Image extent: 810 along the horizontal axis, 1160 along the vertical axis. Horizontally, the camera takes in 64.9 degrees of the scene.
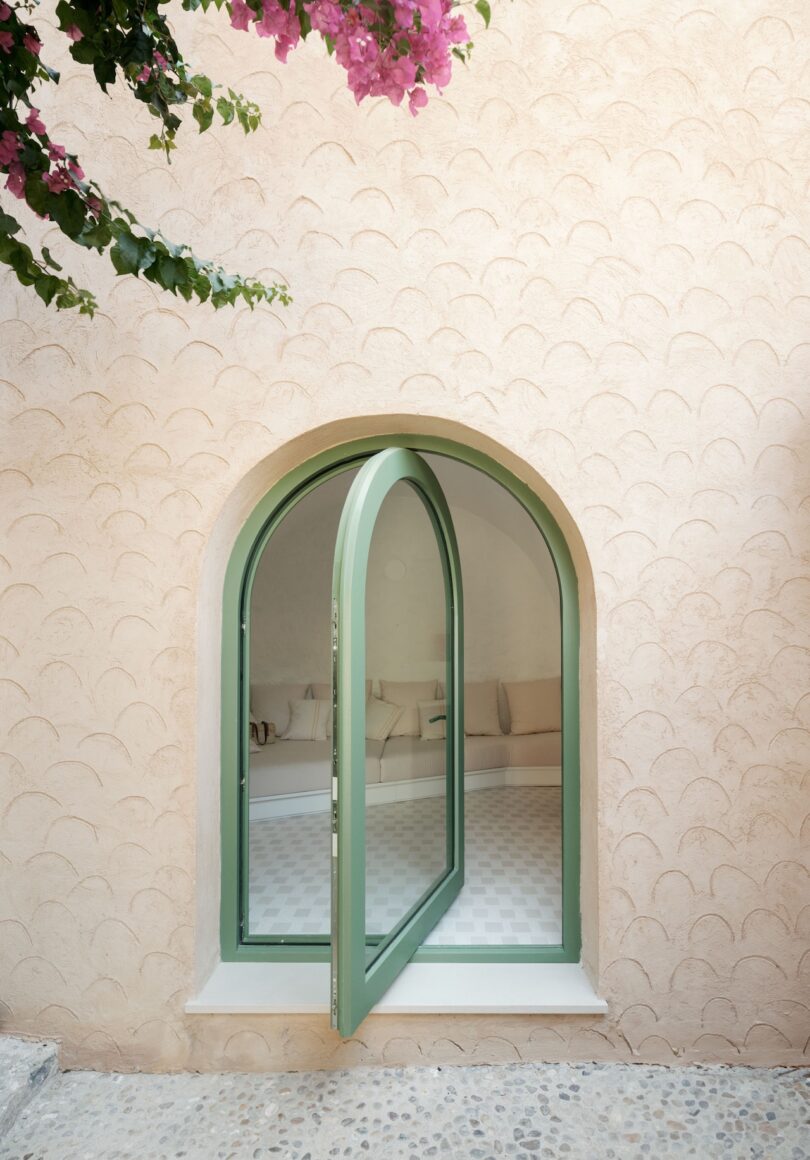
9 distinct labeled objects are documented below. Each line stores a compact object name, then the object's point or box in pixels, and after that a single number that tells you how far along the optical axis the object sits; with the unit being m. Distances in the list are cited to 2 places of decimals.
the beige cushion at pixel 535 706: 4.68
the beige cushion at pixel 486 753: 4.25
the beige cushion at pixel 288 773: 3.61
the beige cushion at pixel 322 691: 4.69
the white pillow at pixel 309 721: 4.32
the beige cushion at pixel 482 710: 4.62
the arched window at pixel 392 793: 1.60
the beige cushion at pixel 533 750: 4.43
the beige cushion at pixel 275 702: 4.61
